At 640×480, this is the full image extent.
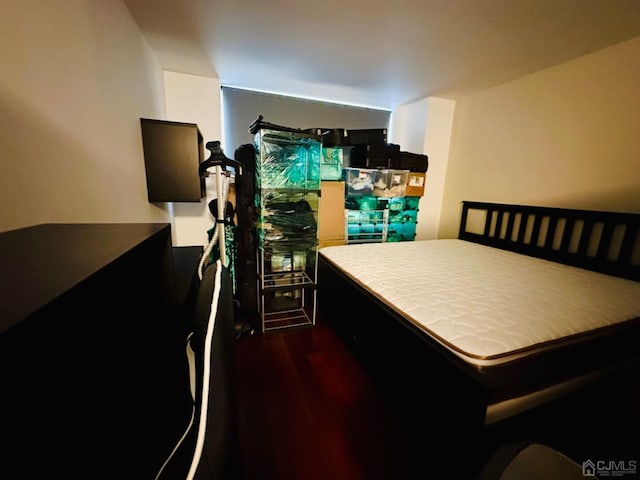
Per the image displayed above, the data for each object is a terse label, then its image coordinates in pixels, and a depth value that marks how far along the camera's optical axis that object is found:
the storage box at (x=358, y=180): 2.68
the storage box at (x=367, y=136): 2.60
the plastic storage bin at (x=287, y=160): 1.94
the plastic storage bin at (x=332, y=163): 2.56
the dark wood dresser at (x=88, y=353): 0.23
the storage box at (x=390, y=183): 2.75
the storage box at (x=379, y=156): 2.66
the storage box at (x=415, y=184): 2.88
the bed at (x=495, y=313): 0.95
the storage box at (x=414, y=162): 2.79
